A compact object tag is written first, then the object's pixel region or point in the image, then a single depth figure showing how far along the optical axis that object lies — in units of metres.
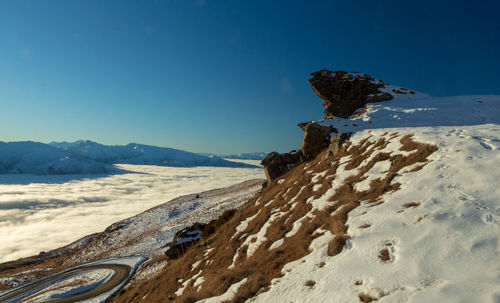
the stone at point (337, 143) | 21.35
